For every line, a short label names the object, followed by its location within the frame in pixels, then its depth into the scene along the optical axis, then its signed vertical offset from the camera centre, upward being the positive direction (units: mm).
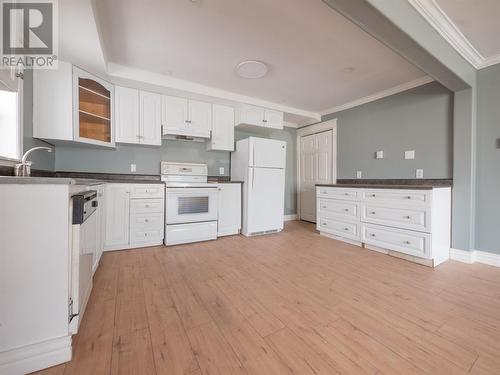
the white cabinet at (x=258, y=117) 3738 +1258
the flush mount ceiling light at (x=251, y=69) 2652 +1523
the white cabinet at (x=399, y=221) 2377 -428
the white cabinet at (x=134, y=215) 2686 -396
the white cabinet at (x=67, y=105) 2285 +910
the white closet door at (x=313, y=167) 4371 +421
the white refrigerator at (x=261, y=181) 3545 +84
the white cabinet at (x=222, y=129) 3623 +985
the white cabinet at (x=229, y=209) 3455 -395
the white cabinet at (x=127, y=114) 2947 +988
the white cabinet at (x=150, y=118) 3086 +981
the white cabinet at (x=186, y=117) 3230 +1077
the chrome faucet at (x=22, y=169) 1523 +112
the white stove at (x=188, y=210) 2971 -354
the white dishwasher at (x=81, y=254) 1101 -409
